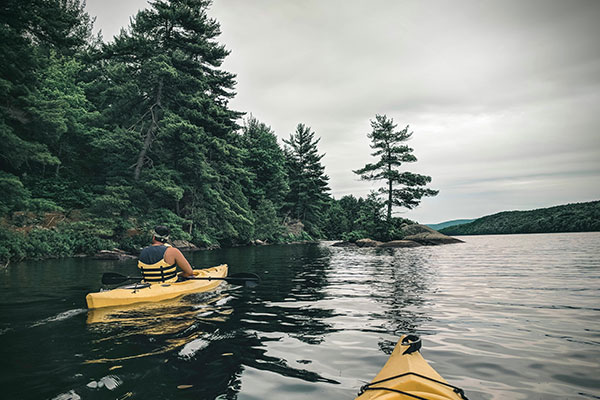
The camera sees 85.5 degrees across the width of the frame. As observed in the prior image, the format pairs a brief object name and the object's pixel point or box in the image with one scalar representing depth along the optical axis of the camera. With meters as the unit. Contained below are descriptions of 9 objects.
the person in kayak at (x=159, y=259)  6.96
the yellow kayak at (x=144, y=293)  6.12
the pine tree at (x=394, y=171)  28.95
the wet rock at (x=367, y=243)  28.58
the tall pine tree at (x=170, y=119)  22.89
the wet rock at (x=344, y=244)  31.59
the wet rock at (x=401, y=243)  27.39
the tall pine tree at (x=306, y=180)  54.41
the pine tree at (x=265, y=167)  42.66
